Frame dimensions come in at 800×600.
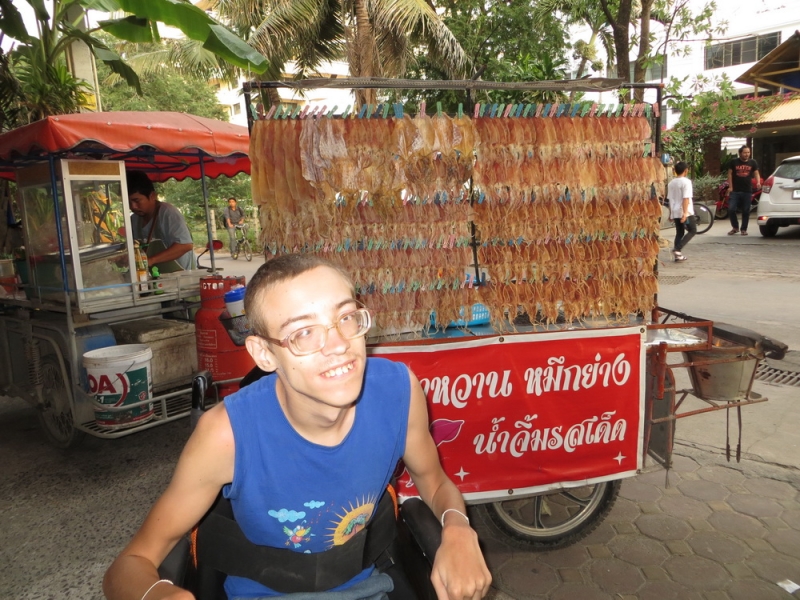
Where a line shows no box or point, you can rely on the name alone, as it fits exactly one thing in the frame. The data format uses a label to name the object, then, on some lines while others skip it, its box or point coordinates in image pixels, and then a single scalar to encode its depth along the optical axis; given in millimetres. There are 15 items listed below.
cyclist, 17219
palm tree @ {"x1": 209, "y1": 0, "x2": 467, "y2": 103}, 14195
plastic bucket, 3811
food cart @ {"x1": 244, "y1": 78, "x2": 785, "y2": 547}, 2447
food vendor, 5266
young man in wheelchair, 1450
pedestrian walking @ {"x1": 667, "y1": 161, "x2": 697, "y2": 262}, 10500
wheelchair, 1555
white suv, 11984
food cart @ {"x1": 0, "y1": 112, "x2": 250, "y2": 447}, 3922
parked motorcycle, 16581
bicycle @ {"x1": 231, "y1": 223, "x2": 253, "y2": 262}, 17812
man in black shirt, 12930
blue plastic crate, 2764
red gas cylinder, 3814
